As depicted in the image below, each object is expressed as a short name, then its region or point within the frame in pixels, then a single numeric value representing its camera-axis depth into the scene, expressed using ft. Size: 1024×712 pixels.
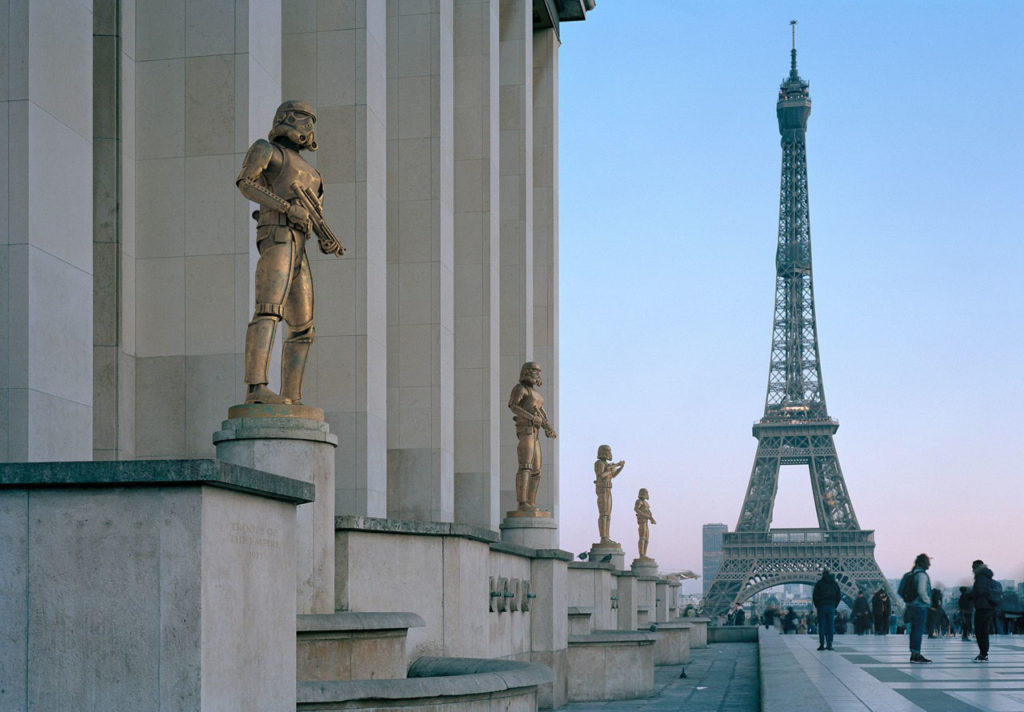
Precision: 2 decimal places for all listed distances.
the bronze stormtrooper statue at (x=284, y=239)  39.04
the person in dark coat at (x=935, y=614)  131.44
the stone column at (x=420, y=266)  83.97
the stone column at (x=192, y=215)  59.11
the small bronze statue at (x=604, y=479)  129.08
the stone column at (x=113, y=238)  58.65
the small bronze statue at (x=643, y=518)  159.22
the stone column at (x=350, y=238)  69.92
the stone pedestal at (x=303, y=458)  37.93
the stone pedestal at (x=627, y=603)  116.57
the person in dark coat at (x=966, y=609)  95.99
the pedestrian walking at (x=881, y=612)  154.30
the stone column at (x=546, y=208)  129.08
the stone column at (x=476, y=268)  97.25
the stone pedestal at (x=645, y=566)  150.91
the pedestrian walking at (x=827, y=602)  93.50
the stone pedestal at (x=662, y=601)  164.96
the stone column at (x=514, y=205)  115.14
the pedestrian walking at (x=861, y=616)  169.78
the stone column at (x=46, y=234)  43.27
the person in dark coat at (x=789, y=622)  225.35
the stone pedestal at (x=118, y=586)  24.16
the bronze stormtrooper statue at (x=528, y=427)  76.07
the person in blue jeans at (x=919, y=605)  76.64
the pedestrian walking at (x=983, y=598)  79.36
